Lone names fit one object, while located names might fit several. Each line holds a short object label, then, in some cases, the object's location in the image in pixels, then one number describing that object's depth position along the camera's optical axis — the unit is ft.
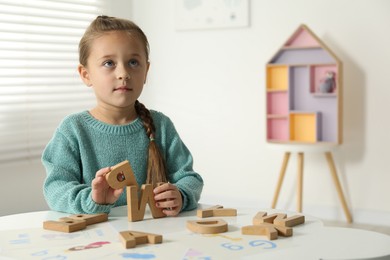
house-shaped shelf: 12.48
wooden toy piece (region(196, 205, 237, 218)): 4.81
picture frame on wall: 14.01
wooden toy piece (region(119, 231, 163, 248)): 3.83
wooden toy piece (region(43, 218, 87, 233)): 4.31
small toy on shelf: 12.45
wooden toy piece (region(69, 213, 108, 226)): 4.54
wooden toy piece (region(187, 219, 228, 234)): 4.21
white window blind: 12.05
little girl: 5.33
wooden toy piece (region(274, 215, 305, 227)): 4.35
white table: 3.69
